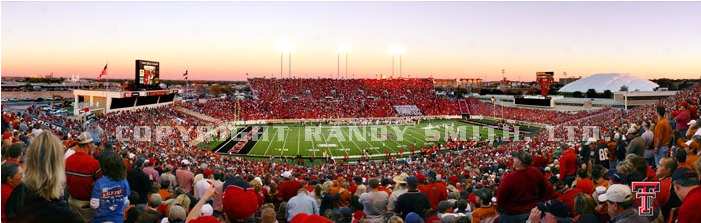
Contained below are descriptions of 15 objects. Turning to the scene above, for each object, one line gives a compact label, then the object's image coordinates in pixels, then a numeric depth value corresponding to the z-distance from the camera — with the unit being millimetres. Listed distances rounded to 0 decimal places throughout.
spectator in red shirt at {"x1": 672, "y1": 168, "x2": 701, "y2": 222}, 3816
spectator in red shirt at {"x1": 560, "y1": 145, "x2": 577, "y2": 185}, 8383
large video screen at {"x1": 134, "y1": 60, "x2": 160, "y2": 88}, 43969
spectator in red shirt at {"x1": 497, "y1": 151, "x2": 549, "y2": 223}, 5227
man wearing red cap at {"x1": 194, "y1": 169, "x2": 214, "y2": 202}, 7172
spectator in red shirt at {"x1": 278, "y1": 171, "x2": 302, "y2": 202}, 7566
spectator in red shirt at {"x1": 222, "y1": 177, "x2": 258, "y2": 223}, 4863
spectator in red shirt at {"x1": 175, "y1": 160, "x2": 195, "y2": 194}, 8266
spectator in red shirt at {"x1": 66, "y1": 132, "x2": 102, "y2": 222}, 4562
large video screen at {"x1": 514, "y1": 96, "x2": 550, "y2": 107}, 66312
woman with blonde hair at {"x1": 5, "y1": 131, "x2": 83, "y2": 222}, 2902
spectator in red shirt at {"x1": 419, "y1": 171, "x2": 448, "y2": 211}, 7391
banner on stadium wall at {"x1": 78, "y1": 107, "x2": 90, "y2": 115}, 34562
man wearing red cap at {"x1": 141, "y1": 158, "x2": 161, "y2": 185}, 8078
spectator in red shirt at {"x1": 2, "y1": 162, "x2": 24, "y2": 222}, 3381
